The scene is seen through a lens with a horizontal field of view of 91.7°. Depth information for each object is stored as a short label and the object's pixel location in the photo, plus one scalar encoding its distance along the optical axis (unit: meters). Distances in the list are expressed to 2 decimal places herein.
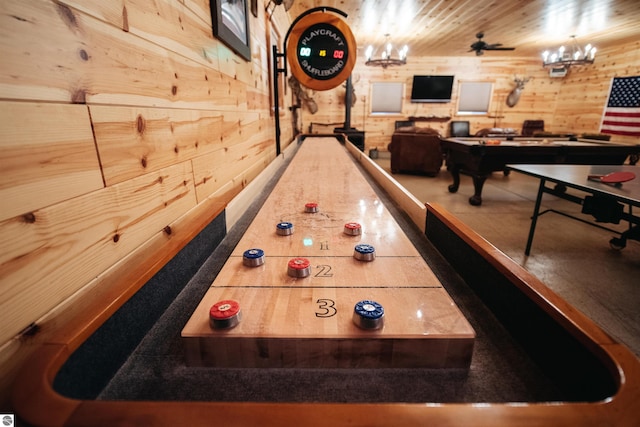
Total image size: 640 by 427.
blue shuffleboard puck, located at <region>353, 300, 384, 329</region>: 0.63
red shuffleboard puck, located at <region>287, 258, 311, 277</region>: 0.83
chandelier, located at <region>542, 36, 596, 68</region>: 6.93
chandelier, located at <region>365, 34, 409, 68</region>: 6.90
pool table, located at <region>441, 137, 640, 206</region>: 4.67
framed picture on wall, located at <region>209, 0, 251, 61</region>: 1.72
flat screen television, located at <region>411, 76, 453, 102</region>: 9.81
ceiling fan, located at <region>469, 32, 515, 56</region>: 6.98
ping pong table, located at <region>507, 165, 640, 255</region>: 2.10
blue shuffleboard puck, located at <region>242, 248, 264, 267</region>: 0.89
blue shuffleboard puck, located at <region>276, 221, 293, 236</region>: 1.11
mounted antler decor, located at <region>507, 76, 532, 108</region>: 9.98
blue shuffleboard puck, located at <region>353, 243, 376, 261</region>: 0.92
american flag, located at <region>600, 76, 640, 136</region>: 7.99
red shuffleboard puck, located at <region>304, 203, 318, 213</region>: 1.35
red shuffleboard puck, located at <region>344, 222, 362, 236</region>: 1.10
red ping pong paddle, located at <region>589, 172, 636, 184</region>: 2.27
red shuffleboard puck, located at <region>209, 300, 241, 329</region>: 0.64
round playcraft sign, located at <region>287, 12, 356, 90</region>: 2.39
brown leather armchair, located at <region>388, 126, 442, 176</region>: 6.71
